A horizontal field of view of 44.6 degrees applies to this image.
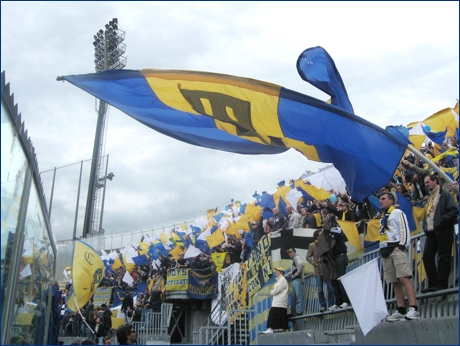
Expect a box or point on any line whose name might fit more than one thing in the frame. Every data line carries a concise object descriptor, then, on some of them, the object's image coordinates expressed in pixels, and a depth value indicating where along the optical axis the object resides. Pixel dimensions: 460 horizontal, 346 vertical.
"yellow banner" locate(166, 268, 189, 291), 21.37
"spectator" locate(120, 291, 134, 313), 21.83
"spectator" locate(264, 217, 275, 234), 15.18
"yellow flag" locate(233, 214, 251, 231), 19.05
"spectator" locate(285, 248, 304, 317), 11.54
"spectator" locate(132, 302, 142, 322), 21.69
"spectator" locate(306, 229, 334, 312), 9.96
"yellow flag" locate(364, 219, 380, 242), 10.33
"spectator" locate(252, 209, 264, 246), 16.12
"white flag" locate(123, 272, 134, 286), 25.83
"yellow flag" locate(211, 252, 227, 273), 19.08
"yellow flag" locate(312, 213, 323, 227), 13.34
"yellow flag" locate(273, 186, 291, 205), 16.70
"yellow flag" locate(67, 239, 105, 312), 19.95
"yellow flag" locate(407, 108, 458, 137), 13.71
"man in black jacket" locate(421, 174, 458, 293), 6.78
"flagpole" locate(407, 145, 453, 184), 7.61
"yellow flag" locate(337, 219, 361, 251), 10.57
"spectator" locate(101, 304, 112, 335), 19.55
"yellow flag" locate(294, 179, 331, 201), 14.63
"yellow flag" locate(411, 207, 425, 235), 9.91
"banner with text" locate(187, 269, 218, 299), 20.78
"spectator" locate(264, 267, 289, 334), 10.84
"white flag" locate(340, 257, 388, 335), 6.73
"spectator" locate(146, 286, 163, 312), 21.80
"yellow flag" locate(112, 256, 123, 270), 29.50
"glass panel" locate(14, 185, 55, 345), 7.06
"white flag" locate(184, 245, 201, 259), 20.81
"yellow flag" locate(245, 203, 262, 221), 18.14
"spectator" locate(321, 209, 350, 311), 9.72
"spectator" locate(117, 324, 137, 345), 7.24
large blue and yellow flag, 8.20
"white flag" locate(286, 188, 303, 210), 15.83
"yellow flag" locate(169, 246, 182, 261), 23.80
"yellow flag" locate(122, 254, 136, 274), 28.61
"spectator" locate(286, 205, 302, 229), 14.01
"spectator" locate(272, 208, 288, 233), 14.45
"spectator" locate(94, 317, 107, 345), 19.27
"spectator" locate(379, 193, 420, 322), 7.01
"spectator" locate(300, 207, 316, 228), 13.42
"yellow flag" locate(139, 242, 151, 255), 29.01
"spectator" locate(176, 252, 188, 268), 22.00
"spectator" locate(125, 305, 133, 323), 21.92
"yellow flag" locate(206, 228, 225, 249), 19.68
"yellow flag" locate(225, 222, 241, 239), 19.33
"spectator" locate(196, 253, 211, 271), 21.17
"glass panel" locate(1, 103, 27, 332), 5.39
